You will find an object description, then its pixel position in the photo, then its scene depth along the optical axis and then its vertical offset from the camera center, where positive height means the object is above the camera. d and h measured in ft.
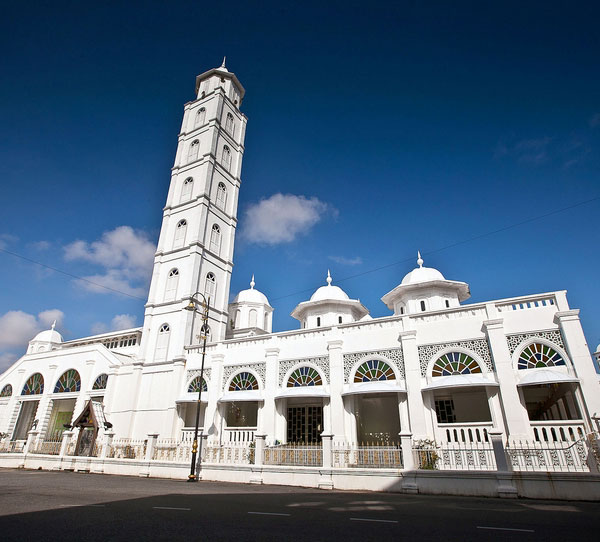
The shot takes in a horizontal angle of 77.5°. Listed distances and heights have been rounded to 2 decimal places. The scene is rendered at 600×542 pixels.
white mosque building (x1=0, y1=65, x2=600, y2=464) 49.75 +13.37
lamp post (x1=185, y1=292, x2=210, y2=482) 47.34 -1.52
